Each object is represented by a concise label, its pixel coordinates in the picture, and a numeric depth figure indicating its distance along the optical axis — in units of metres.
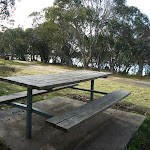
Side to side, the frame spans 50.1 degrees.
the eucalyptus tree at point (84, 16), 16.03
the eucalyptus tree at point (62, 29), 16.80
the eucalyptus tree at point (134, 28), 15.90
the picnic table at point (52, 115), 2.08
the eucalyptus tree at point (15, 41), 28.31
